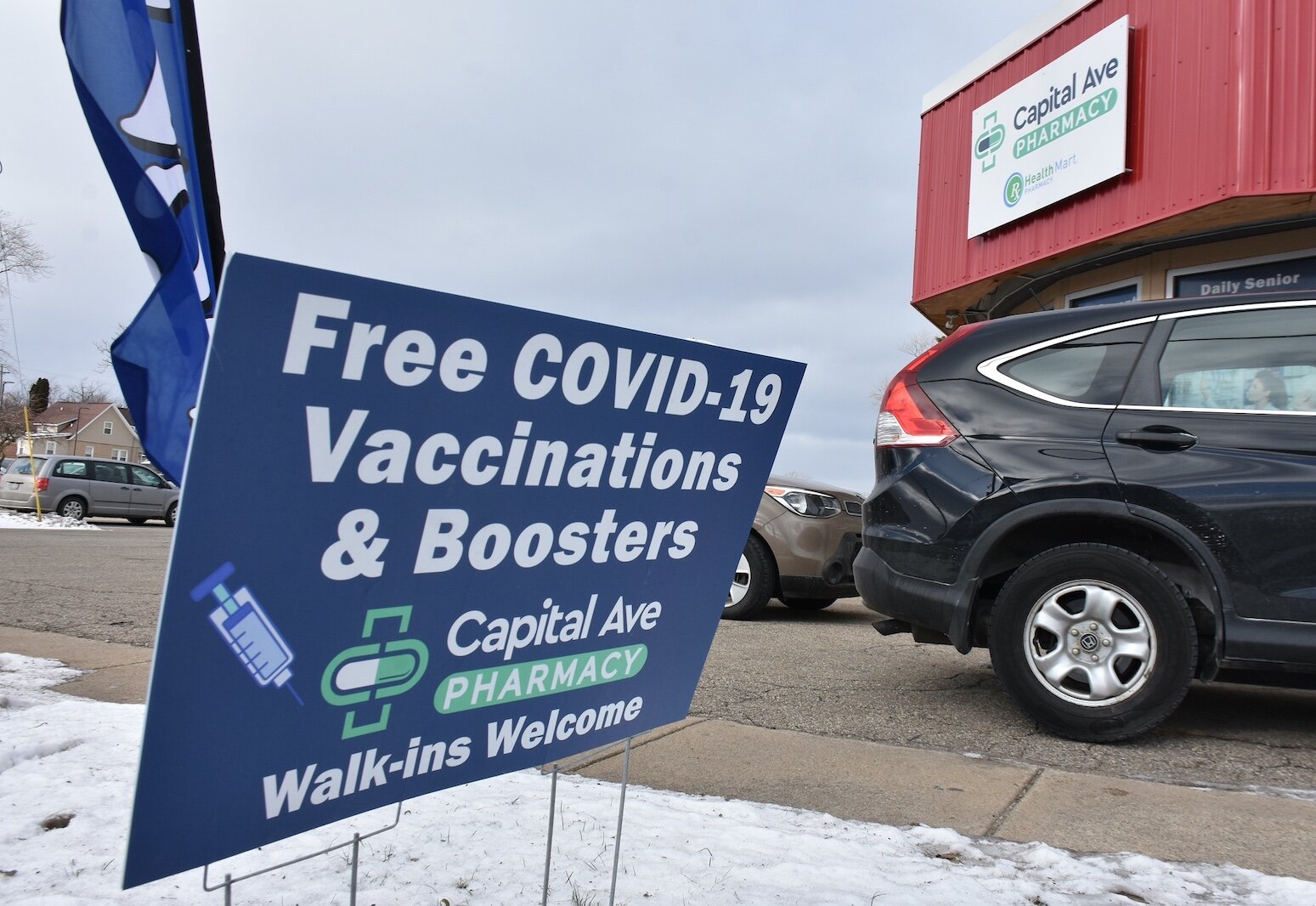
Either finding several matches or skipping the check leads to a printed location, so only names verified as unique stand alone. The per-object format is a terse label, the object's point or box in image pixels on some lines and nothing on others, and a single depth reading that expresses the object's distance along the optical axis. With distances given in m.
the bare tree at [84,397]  78.12
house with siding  75.31
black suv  3.53
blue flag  2.19
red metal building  8.69
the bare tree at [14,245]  33.12
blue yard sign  1.35
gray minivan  20.78
